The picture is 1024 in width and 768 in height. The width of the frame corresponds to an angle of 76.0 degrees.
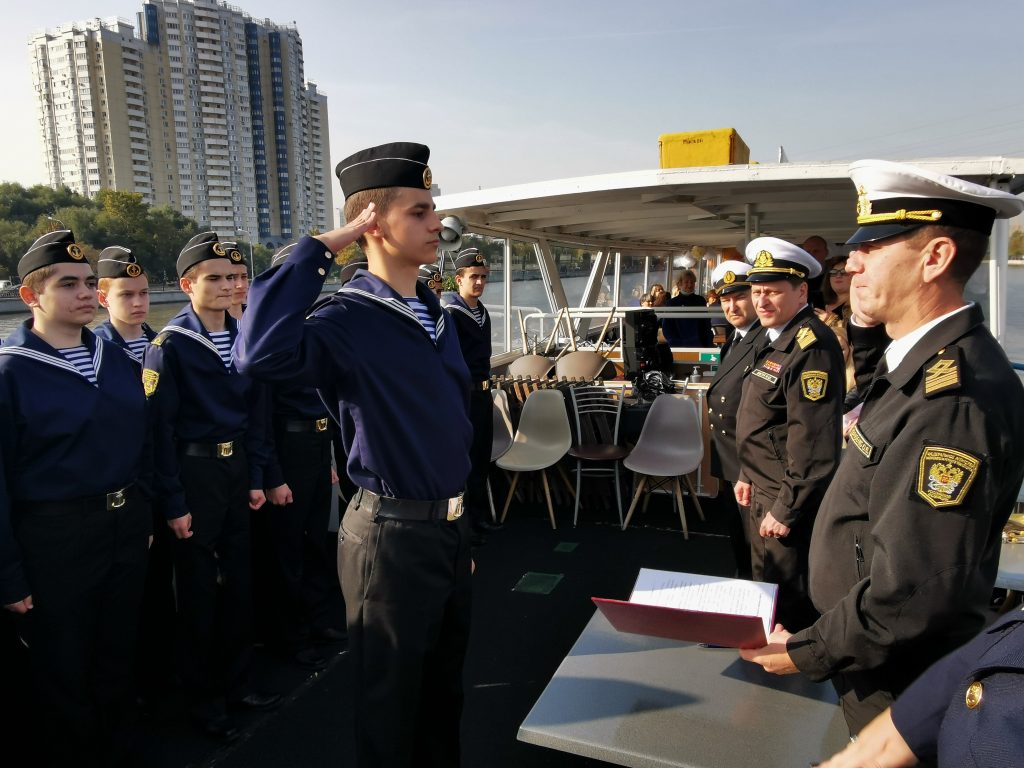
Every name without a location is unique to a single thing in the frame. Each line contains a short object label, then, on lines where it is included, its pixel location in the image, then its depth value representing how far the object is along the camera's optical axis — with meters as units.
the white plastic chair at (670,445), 4.90
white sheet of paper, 1.87
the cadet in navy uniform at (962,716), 0.81
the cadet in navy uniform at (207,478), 2.65
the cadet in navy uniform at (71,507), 2.17
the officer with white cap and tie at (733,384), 3.13
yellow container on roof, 5.50
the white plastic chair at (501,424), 5.54
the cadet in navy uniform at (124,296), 3.35
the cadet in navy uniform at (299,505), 3.40
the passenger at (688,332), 8.86
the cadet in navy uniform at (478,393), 5.03
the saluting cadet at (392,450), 1.78
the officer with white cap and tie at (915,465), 1.20
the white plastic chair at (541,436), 5.24
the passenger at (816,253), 6.69
